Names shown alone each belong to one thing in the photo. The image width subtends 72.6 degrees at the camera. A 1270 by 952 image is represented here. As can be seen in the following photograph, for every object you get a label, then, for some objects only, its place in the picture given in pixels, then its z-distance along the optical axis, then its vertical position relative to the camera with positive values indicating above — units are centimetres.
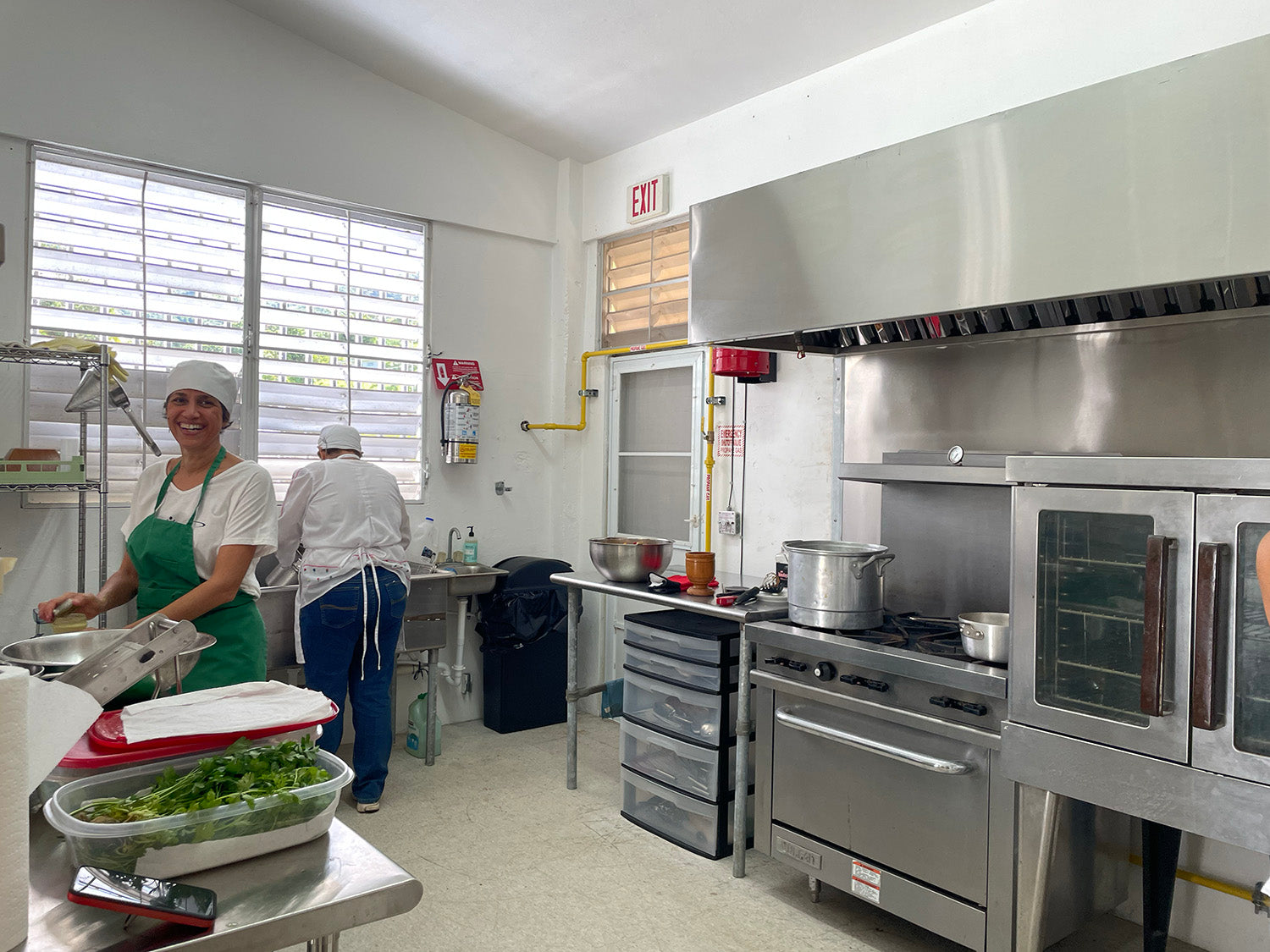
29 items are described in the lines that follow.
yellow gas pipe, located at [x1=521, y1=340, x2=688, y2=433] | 503 +34
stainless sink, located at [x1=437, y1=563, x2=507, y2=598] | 457 -56
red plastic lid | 122 -41
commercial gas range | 238 -91
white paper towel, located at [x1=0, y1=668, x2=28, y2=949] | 92 -38
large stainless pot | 283 -34
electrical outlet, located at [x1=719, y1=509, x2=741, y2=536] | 434 -21
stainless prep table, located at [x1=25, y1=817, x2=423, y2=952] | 100 -54
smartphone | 97 -50
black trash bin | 473 -93
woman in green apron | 241 -18
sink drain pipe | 481 -110
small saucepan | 242 -44
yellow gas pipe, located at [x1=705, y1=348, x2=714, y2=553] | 448 +13
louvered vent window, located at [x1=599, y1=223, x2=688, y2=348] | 474 +110
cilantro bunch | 112 -43
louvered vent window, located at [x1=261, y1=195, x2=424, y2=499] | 438 +73
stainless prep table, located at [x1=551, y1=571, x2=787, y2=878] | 311 -56
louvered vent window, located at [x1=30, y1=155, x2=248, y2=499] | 372 +86
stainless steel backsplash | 259 +26
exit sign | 472 +155
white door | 467 +15
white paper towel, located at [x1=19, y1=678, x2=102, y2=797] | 101 -31
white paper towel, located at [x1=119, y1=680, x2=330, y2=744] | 128 -38
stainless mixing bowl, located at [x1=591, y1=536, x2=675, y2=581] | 376 -35
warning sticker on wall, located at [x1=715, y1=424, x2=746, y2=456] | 433 +20
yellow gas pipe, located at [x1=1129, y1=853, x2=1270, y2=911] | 262 -122
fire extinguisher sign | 486 +58
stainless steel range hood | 208 +77
